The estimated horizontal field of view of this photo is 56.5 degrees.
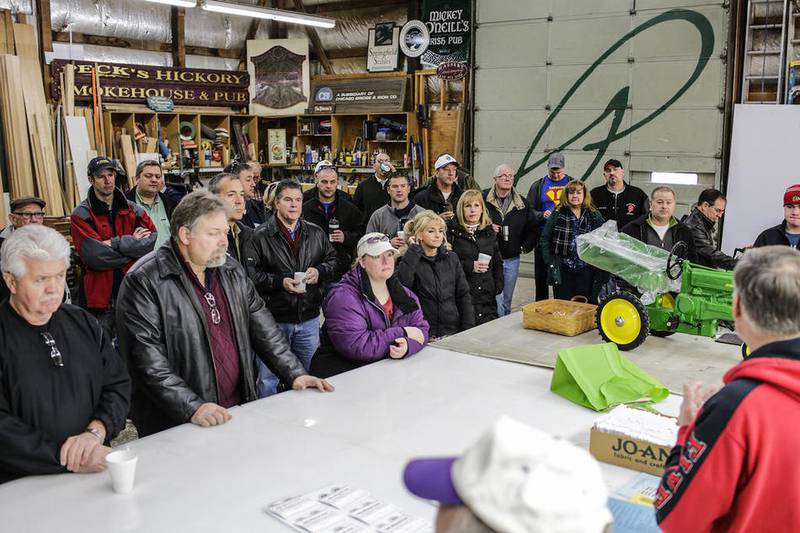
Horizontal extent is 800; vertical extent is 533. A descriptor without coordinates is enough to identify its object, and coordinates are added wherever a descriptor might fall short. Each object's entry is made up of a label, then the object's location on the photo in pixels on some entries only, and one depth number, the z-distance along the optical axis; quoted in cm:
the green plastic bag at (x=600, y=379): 294
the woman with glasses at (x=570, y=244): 619
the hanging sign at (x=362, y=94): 1073
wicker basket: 418
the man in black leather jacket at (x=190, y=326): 286
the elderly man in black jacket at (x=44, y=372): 229
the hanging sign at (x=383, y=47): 1096
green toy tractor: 397
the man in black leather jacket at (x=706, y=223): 560
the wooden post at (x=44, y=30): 924
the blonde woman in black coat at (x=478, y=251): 532
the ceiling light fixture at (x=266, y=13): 799
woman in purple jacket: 355
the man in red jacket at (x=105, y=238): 502
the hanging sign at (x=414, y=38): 1041
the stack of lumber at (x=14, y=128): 790
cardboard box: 232
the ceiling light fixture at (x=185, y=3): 757
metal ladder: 781
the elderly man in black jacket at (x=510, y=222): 661
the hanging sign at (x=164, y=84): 952
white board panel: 776
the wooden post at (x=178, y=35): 1073
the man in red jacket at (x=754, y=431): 157
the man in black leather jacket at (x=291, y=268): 476
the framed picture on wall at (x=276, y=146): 1161
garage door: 838
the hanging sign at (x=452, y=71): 1005
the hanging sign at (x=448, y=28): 996
